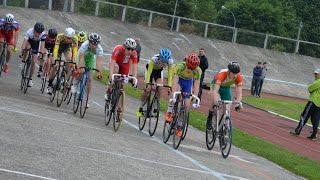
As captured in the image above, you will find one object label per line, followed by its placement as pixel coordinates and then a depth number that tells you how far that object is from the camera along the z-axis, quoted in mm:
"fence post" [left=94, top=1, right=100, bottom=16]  52406
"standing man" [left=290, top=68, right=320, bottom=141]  23875
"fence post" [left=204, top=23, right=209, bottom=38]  55656
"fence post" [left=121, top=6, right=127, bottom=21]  53203
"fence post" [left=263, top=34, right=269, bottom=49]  57644
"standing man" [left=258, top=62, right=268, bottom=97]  40981
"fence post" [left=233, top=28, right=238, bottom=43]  56594
